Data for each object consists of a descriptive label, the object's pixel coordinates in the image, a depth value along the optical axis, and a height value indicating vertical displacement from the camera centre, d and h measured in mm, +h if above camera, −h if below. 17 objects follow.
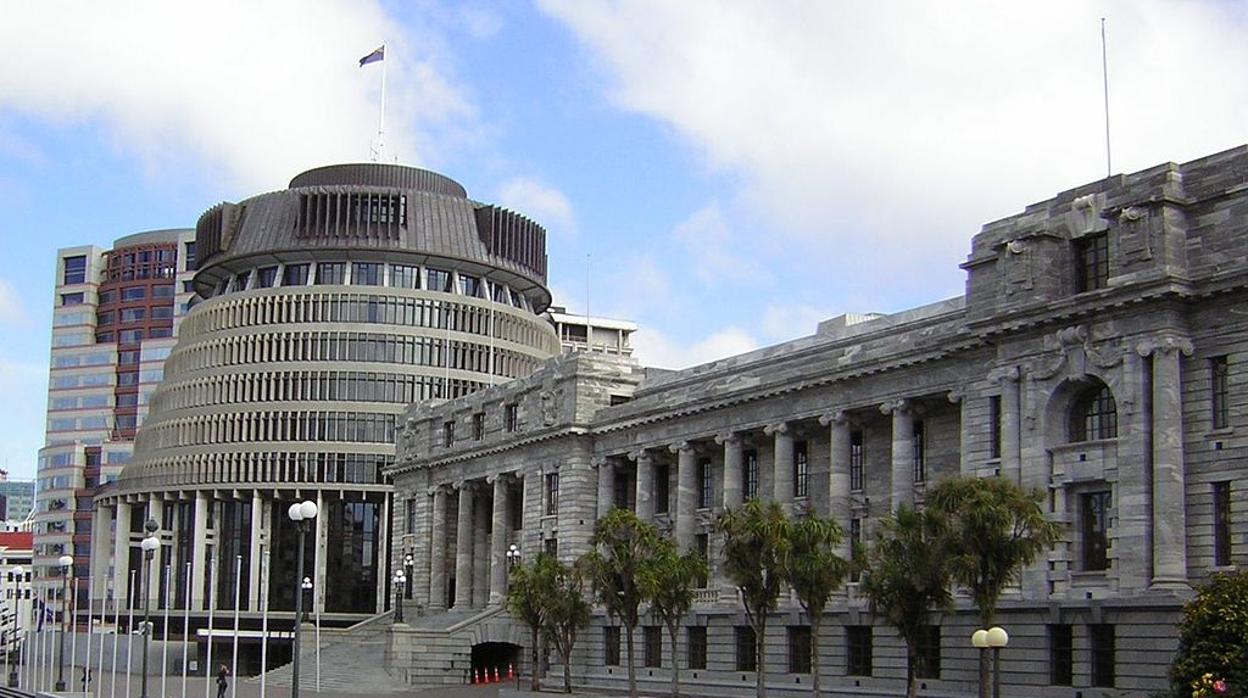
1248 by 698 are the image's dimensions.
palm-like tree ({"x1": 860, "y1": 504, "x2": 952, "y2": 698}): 52094 -1590
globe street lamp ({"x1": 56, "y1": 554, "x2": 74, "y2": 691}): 79438 -5065
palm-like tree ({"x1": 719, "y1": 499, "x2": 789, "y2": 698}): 59094 -1010
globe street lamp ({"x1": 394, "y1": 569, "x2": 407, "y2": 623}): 95031 -4615
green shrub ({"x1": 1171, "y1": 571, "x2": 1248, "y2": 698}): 42438 -2943
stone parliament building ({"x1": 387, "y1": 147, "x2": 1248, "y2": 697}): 52656 +3966
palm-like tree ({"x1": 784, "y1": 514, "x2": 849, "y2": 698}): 58250 -1439
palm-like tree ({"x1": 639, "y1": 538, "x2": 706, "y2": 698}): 67375 -2425
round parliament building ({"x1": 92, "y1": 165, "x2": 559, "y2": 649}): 135750 +14098
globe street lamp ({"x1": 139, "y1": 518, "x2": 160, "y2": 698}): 63781 -1246
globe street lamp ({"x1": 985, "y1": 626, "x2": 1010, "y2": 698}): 42562 -2933
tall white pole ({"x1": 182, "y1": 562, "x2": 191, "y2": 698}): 121525 -8936
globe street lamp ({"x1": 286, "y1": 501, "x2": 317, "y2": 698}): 45344 +30
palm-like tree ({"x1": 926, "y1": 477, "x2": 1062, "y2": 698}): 49125 -117
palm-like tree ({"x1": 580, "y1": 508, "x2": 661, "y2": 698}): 69438 -1592
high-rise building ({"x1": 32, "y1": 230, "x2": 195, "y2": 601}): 195750 +6205
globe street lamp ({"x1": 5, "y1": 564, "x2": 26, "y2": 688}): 96294 -8217
